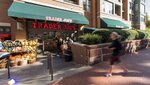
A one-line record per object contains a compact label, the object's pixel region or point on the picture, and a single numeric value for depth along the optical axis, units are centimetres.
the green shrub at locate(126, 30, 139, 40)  766
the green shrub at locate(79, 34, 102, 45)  534
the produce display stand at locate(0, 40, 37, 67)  563
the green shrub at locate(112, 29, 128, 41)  701
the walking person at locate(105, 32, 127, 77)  401
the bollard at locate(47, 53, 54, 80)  382
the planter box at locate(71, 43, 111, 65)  507
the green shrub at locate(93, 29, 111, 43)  603
